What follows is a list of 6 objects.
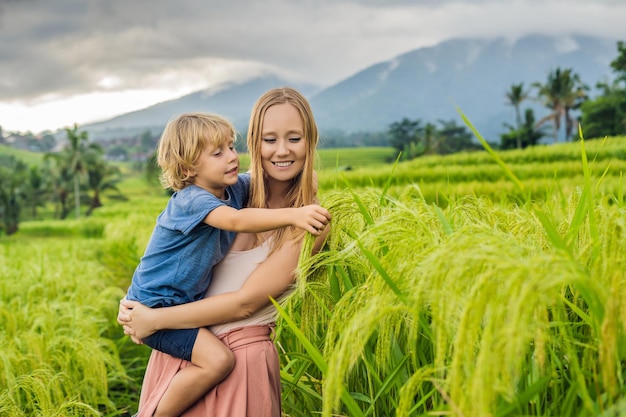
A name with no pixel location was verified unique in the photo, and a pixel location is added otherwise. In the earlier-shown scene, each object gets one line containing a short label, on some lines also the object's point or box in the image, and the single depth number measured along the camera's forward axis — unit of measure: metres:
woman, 2.10
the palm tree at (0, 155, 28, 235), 58.94
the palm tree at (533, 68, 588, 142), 68.81
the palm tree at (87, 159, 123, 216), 74.38
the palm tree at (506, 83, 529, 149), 69.38
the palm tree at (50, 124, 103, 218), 65.19
